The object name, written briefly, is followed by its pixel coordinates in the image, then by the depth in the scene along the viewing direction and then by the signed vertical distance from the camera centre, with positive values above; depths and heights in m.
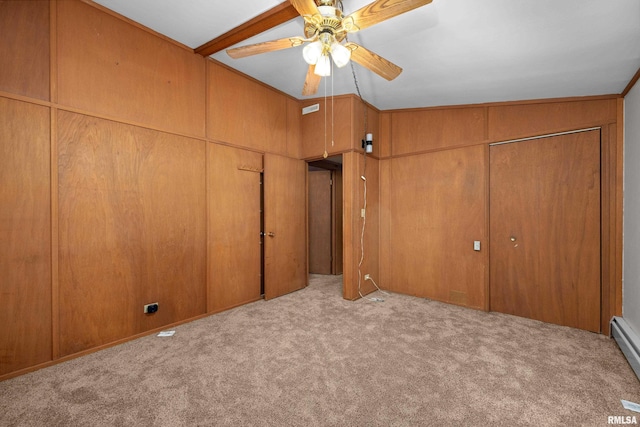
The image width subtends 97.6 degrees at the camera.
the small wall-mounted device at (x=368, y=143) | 4.05 +1.00
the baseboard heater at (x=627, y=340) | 2.19 -1.11
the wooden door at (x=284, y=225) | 3.91 -0.17
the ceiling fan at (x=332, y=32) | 1.64 +1.18
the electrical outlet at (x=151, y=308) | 2.78 -0.95
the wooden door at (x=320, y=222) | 5.55 -0.19
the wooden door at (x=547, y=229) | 2.92 -0.20
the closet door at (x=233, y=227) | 3.33 -0.17
